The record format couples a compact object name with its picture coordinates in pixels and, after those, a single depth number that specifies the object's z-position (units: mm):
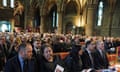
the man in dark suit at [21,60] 1643
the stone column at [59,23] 13134
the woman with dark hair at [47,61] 1832
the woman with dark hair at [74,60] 2196
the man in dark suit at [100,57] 2576
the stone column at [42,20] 14371
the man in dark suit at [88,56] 2431
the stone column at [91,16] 11017
